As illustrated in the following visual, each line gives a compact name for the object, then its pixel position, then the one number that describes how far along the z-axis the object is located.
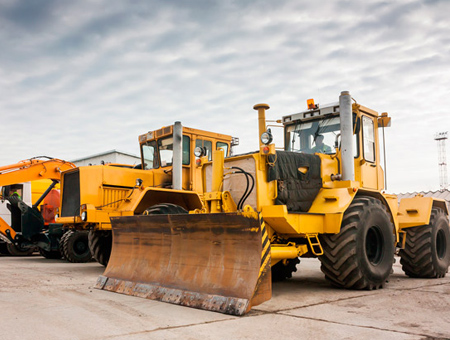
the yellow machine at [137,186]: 10.19
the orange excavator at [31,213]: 14.42
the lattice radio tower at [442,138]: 43.04
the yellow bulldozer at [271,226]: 5.87
